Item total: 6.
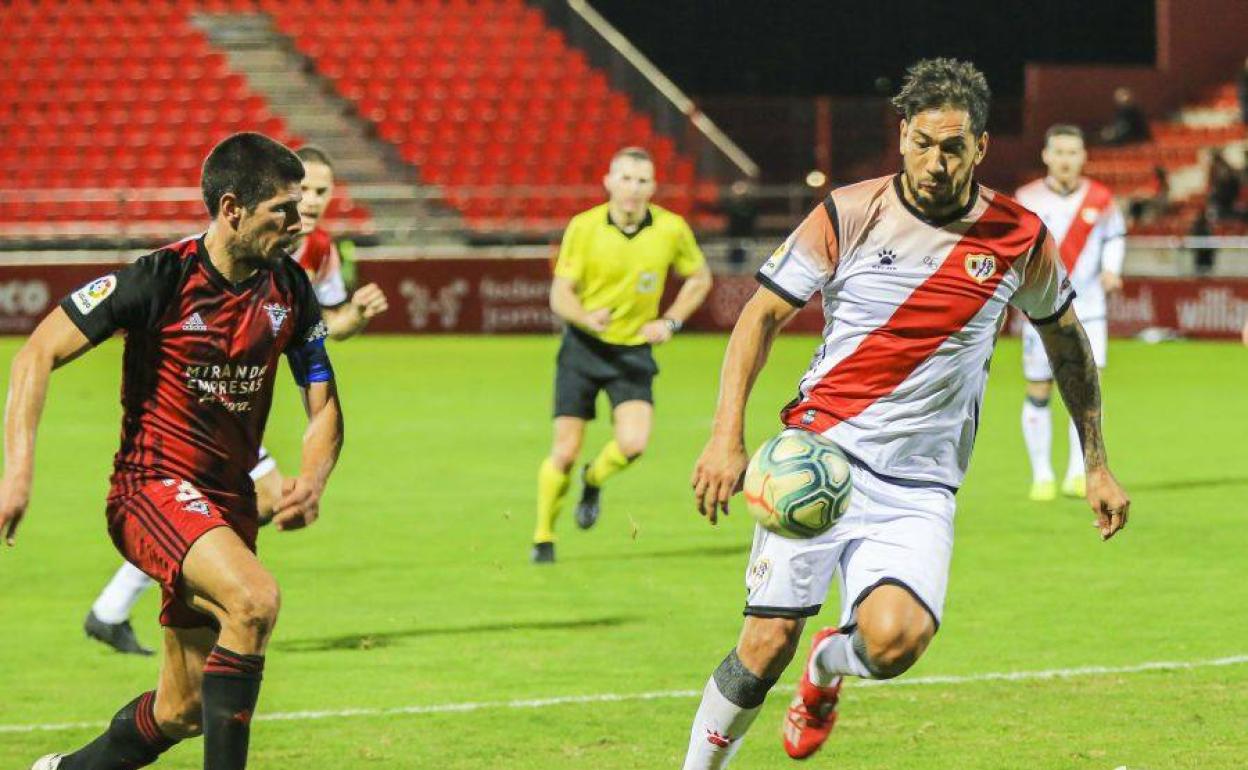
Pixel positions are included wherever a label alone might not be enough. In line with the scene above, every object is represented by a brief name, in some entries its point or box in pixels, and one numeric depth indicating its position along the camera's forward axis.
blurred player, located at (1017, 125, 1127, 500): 26.82
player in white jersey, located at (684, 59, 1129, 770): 11.53
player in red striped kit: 10.89
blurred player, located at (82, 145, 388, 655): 15.91
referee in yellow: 22.19
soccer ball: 11.28
